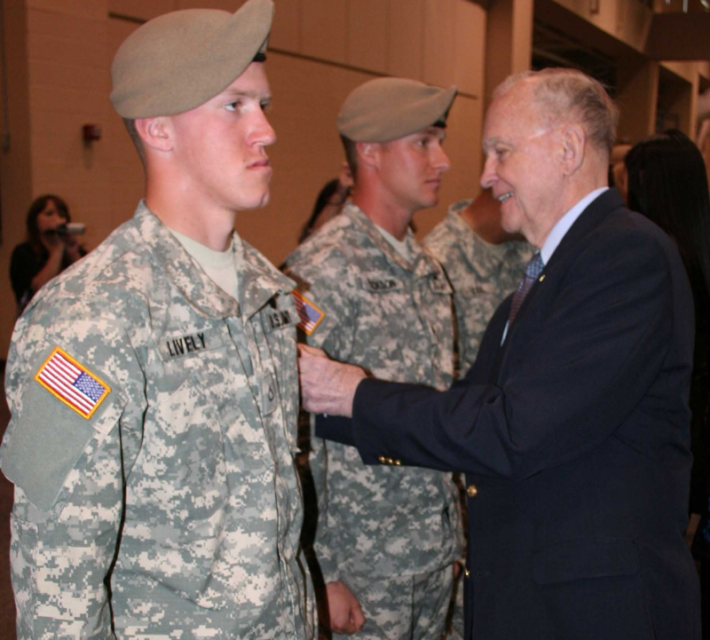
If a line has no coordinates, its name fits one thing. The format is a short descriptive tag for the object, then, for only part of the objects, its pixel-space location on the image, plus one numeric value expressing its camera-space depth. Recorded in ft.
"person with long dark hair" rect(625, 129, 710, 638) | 7.48
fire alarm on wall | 15.53
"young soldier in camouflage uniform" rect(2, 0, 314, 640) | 3.27
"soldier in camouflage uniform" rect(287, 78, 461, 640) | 6.22
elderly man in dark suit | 4.40
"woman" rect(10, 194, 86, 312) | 14.38
